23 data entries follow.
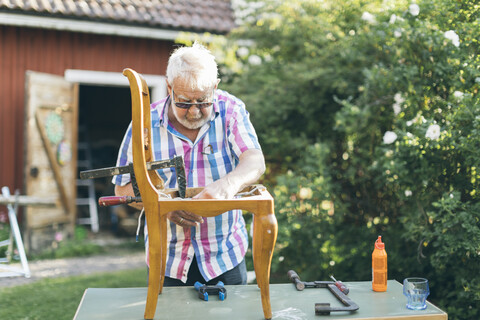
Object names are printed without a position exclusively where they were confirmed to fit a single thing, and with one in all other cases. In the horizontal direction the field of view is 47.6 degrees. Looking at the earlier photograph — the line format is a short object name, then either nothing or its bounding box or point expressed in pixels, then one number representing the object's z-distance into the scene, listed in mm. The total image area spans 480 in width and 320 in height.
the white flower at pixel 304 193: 5398
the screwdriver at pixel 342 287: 2521
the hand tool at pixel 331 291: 2250
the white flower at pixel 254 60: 6887
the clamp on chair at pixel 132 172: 2158
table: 2234
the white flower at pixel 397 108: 4855
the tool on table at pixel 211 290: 2418
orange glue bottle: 2566
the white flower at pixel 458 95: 3993
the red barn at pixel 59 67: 7480
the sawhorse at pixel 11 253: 6219
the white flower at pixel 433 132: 4004
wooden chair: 2082
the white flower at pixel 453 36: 4117
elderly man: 2414
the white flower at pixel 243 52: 7023
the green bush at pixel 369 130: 4113
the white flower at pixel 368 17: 5148
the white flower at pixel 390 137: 4395
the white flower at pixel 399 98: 4762
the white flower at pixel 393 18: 4668
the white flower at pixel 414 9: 4562
